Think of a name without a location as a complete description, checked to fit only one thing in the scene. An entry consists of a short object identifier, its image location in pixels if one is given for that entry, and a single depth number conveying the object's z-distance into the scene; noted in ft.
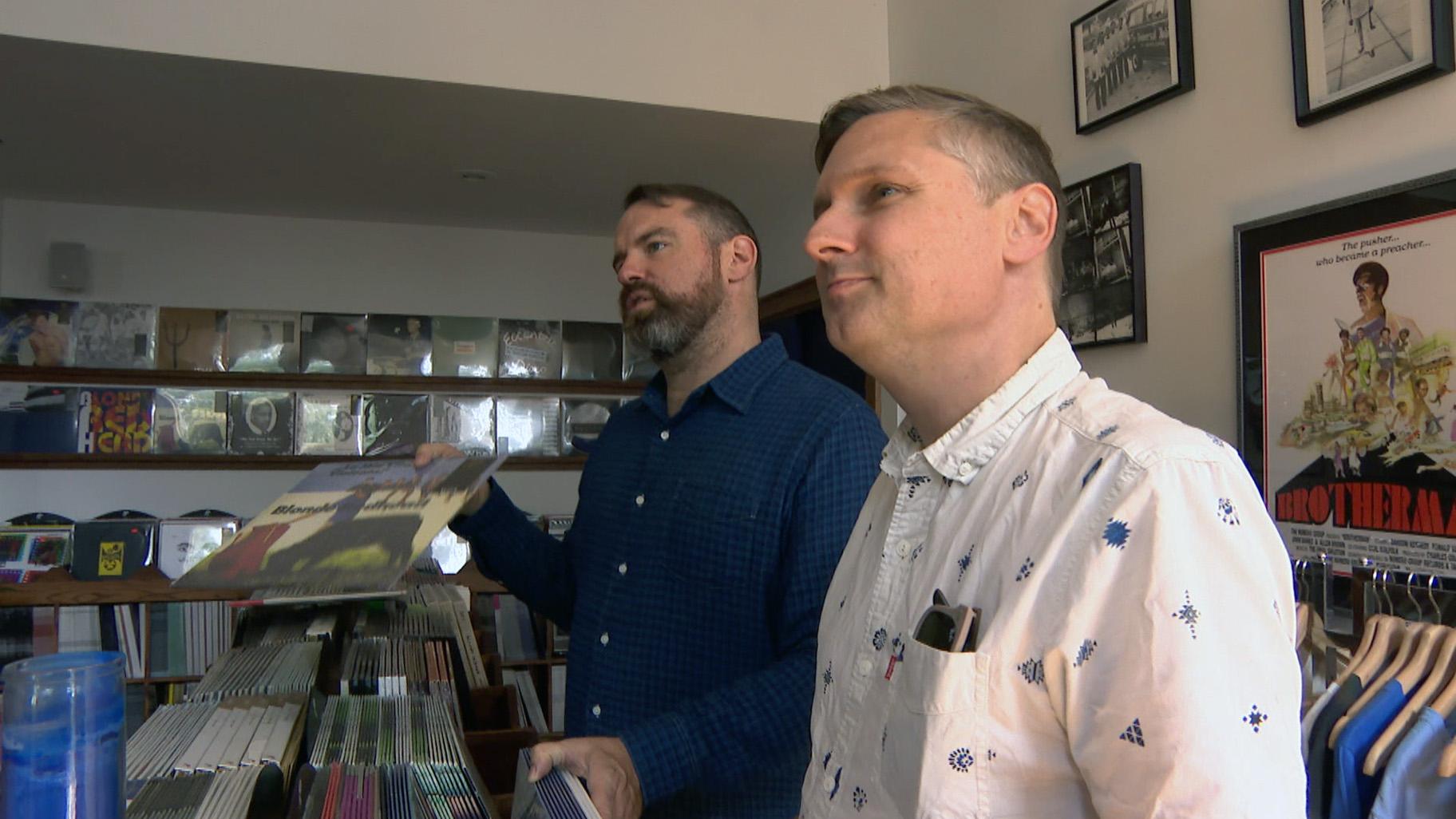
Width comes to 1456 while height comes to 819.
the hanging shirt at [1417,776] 3.71
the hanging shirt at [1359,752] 3.96
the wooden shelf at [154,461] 14.12
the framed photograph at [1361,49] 4.79
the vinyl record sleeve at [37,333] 14.07
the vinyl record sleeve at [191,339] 14.64
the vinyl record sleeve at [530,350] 16.22
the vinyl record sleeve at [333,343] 15.24
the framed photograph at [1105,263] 6.84
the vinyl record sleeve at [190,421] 14.64
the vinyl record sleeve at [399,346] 15.55
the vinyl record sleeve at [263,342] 14.94
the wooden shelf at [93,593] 9.36
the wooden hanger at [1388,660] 4.10
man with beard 4.12
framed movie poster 4.72
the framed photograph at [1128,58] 6.43
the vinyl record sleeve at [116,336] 14.38
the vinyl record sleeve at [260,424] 14.90
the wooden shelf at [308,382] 14.30
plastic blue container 2.33
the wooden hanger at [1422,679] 3.90
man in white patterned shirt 1.88
